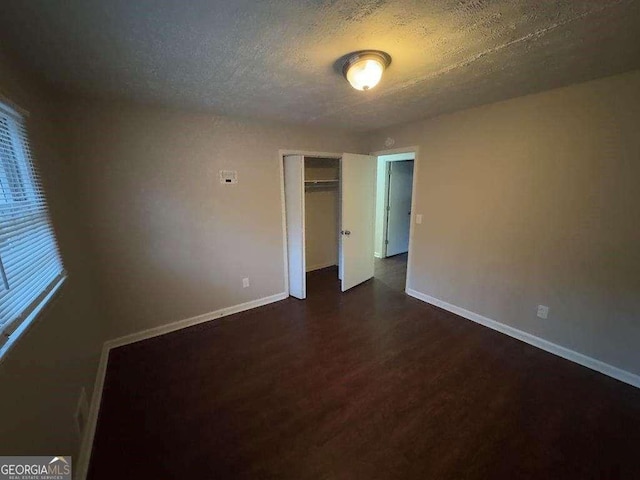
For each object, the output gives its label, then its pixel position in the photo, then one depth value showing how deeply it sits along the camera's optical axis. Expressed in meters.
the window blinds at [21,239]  1.07
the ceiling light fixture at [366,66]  1.48
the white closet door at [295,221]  3.20
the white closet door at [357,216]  3.52
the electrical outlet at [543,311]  2.38
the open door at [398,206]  5.11
